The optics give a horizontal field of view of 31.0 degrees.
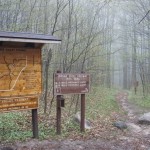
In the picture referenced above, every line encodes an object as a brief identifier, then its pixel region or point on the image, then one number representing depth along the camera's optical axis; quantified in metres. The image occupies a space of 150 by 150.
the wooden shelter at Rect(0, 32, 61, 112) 7.35
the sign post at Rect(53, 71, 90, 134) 8.54
